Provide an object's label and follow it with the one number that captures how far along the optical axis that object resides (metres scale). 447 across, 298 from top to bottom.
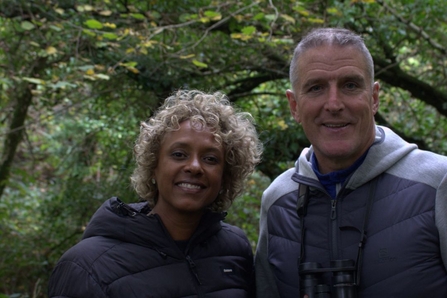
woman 2.39
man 2.31
